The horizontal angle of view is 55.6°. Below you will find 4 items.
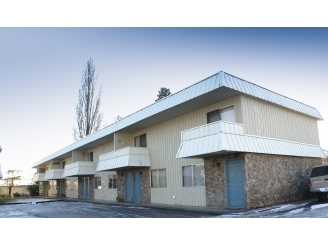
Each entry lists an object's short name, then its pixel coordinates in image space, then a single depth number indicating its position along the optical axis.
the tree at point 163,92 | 38.93
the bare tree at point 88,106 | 36.44
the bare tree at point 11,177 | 44.41
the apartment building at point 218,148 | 13.38
